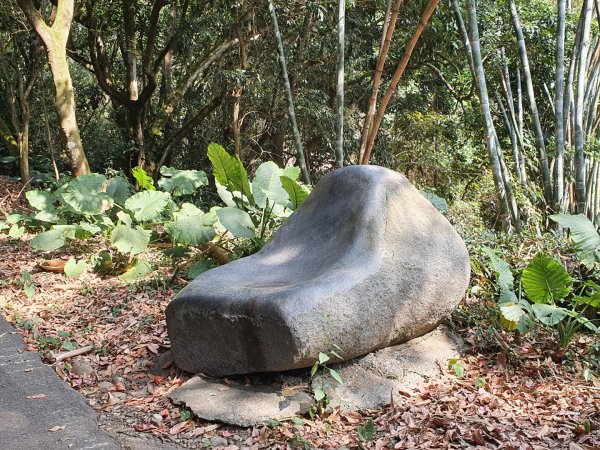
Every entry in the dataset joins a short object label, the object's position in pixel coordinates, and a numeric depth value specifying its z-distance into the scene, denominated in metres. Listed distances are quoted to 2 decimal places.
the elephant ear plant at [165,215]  4.59
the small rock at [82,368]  3.42
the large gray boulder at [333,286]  2.91
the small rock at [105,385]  3.26
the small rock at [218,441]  2.64
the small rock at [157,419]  2.84
